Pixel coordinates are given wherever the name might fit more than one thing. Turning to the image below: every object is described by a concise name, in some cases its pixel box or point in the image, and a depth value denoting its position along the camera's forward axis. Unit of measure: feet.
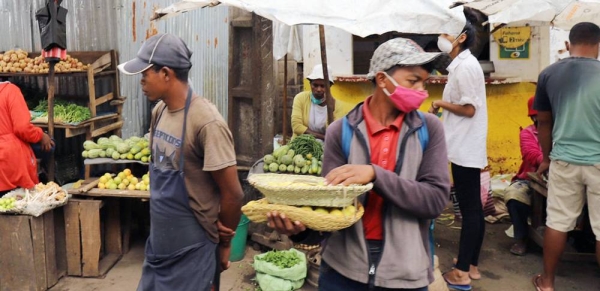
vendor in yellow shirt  21.56
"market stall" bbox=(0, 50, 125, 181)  20.98
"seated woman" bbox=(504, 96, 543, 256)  19.85
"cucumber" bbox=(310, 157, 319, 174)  18.17
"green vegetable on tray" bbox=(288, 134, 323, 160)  18.67
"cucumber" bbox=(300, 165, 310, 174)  18.07
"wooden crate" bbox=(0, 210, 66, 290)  16.88
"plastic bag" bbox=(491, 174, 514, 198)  23.61
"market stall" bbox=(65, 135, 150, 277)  18.33
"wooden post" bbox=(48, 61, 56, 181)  19.36
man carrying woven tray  8.01
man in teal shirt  15.17
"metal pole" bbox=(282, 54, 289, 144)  22.02
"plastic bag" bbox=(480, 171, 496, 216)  17.97
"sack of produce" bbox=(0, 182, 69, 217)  16.76
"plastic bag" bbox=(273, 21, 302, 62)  21.88
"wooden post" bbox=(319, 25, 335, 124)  17.81
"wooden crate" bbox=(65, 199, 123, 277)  18.28
